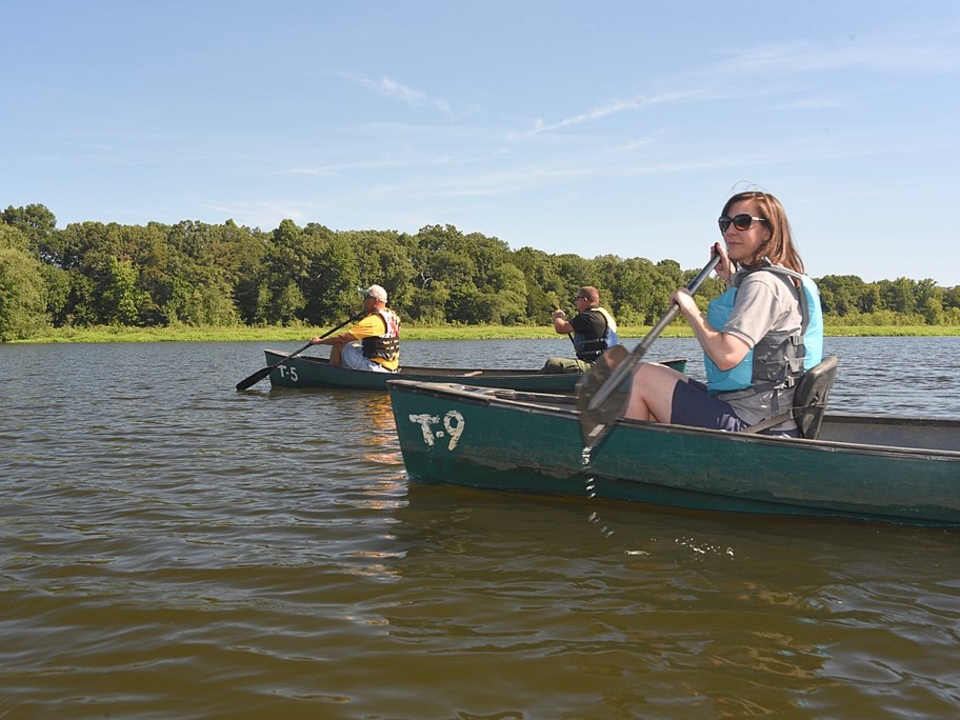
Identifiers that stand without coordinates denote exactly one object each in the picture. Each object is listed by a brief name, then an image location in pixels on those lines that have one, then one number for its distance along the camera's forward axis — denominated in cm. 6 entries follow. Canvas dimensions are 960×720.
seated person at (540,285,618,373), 992
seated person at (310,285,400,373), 1167
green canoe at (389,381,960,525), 434
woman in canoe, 388
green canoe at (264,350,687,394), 1066
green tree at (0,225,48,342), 3850
